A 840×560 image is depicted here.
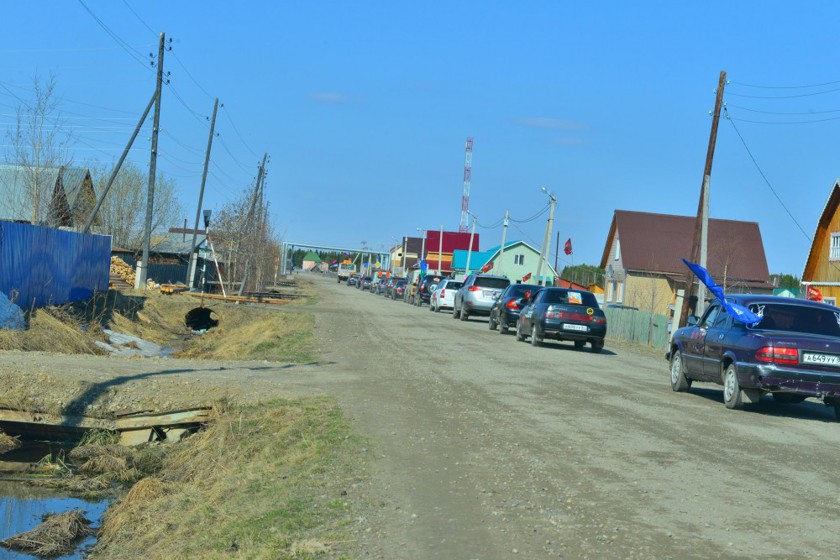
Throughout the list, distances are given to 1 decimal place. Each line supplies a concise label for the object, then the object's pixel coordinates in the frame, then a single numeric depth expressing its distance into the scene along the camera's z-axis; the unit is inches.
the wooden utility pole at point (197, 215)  2017.7
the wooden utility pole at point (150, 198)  1585.9
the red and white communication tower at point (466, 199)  5339.6
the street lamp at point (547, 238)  1924.2
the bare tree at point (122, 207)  2514.8
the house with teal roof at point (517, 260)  4003.4
